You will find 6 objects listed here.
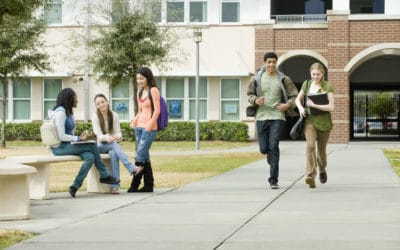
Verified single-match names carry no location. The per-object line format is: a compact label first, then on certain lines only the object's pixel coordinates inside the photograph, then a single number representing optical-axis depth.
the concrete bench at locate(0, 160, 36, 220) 9.21
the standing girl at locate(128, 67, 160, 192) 12.46
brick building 35.56
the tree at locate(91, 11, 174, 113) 27.23
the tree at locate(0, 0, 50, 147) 31.75
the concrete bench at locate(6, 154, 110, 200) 11.47
